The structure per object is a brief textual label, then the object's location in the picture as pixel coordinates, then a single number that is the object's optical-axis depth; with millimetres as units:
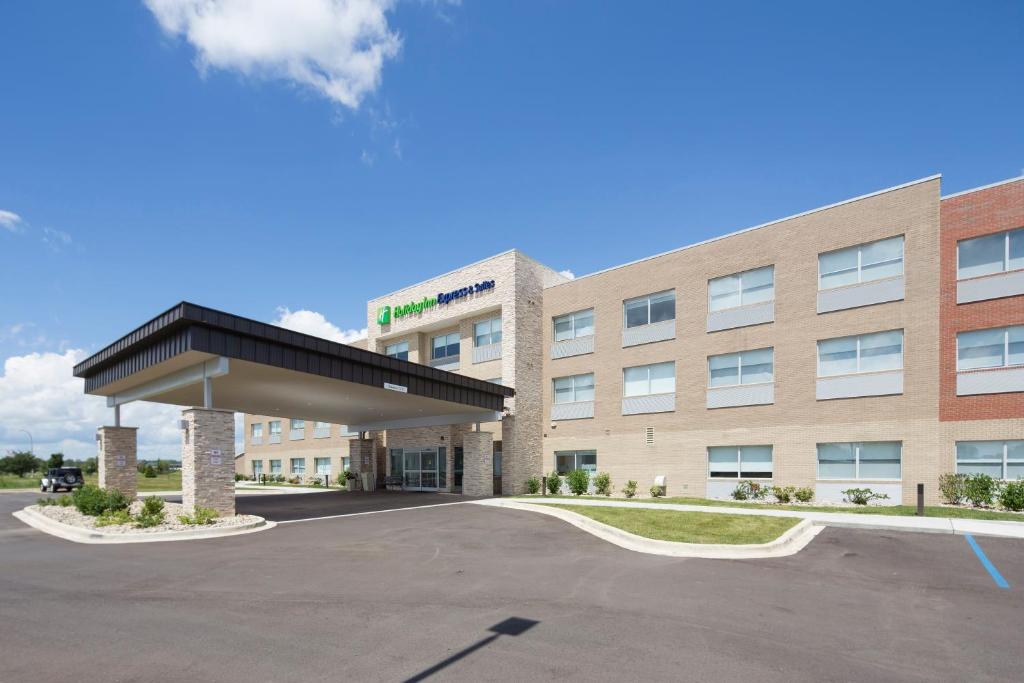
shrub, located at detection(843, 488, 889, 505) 21234
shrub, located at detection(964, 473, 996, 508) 19016
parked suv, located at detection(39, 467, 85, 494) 39688
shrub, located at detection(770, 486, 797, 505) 22812
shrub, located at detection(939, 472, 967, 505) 19609
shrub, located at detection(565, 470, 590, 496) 28125
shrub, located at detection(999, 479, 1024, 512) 18312
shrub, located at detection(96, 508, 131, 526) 16156
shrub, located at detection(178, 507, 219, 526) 15961
